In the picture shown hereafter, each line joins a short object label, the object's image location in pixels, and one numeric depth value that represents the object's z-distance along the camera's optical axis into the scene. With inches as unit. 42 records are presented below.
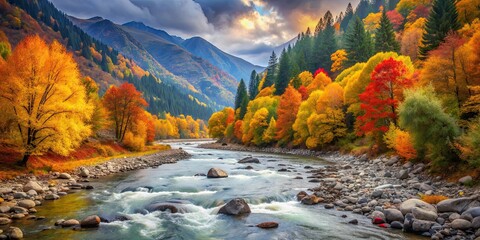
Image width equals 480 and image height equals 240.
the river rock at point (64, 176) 1129.0
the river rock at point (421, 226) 555.8
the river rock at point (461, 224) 532.4
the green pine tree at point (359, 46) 3403.1
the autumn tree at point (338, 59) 3943.7
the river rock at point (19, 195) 797.2
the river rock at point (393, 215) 615.9
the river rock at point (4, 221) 606.6
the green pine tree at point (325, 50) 4414.4
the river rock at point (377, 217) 625.7
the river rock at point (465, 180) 753.6
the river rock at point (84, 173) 1237.1
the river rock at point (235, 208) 730.8
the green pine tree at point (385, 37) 3024.1
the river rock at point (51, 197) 840.3
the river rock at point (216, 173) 1305.1
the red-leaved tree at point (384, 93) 1524.4
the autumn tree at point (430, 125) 881.5
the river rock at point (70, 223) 617.9
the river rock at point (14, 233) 531.1
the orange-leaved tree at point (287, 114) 2977.4
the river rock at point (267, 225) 629.3
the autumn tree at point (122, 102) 2396.7
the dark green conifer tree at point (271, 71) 5285.4
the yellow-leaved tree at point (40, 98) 1077.8
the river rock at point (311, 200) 811.4
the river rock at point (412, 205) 622.8
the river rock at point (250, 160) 1872.5
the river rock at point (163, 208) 768.3
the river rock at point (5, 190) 808.9
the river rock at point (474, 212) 555.1
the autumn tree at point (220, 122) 5098.9
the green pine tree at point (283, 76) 4312.0
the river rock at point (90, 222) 622.6
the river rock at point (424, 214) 586.2
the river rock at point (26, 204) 725.9
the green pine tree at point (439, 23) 2026.8
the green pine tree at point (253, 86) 5693.9
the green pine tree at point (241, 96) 4467.0
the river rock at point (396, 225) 589.0
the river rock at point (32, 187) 867.1
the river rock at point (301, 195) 855.1
